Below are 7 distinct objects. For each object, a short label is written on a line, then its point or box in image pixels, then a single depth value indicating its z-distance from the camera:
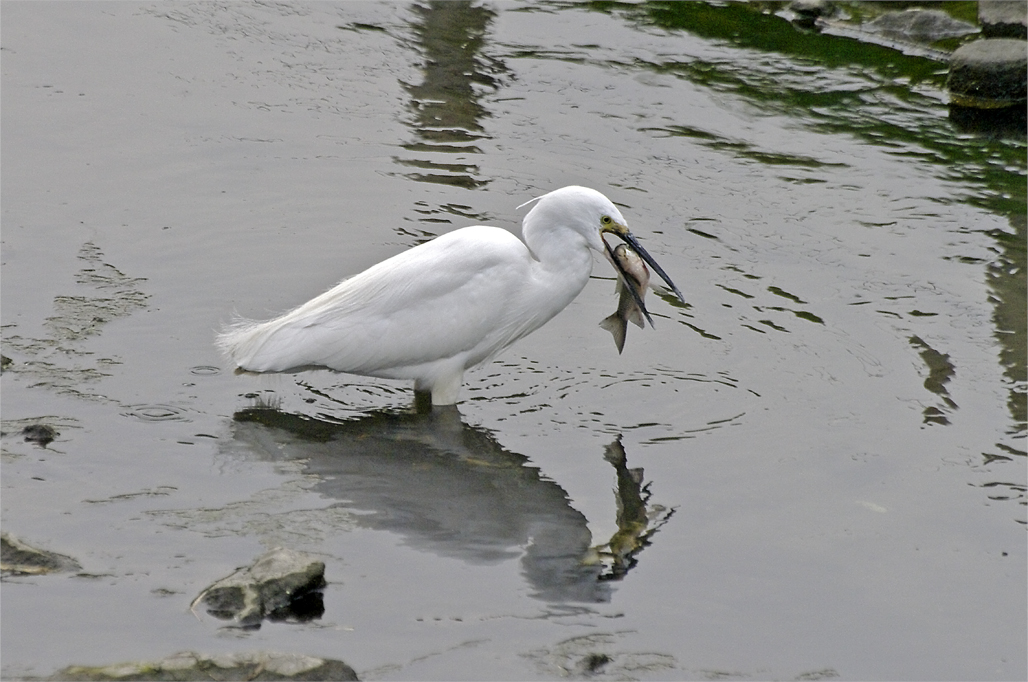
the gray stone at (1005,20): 25.19
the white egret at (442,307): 12.59
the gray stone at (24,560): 9.09
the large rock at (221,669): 7.87
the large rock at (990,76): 23.00
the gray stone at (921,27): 26.66
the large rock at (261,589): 8.79
